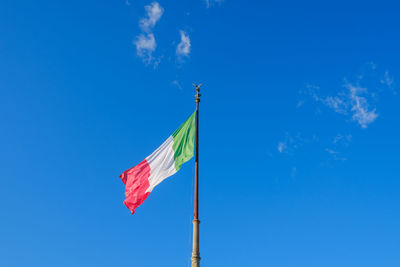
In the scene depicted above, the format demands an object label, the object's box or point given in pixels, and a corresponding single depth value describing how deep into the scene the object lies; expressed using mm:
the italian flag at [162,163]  24938
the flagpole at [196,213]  19689
